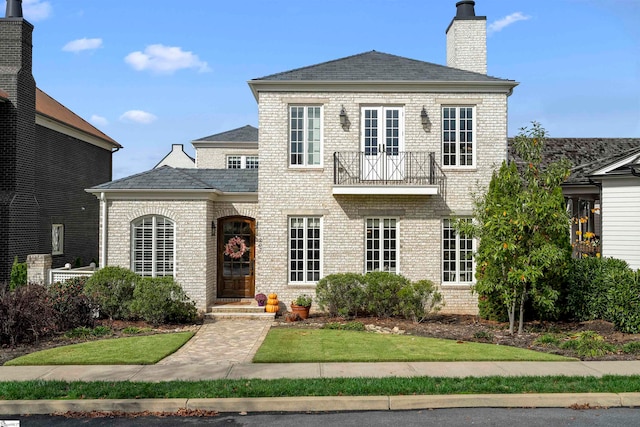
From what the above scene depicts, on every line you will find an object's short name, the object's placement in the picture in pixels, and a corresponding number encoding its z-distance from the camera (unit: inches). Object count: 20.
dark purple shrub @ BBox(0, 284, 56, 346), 459.2
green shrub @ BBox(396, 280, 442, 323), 569.0
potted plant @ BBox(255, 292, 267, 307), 615.1
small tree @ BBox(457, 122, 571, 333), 494.0
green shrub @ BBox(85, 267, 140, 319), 554.3
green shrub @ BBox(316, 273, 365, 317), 584.4
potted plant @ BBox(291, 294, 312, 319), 597.6
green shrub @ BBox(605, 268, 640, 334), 499.8
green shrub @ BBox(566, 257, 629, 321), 532.4
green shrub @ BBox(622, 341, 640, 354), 430.6
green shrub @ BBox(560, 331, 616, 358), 422.9
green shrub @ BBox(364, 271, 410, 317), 579.2
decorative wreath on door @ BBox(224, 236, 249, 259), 650.8
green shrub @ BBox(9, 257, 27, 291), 685.3
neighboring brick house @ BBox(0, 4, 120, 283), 737.0
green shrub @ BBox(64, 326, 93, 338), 489.1
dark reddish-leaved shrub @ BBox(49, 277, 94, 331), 516.1
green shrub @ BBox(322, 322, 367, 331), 534.6
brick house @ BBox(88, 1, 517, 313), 627.5
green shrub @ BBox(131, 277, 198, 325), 541.0
